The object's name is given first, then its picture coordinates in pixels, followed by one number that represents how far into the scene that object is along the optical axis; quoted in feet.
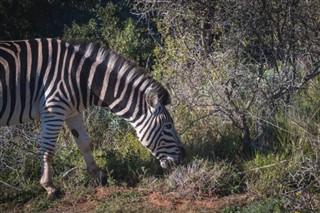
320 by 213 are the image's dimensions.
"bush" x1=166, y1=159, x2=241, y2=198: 41.98
